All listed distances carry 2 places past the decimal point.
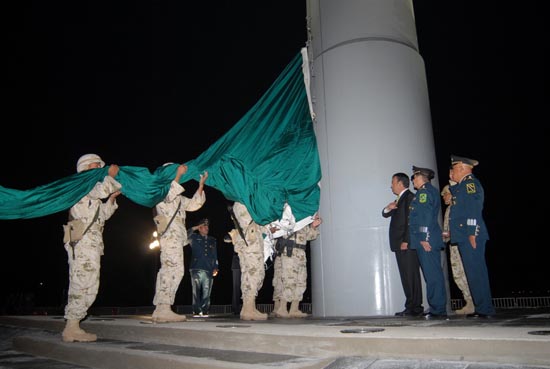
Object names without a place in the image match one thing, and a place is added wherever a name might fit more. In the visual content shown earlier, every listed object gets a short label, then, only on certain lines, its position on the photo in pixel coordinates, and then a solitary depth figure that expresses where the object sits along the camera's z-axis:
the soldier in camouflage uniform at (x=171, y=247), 5.72
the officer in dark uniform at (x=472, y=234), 4.56
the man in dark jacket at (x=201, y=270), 8.42
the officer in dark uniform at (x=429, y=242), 4.87
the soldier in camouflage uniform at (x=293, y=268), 6.90
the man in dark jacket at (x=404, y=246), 5.10
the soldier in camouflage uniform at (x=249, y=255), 6.07
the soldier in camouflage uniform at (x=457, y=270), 6.01
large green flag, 5.98
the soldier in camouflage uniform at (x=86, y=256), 4.92
